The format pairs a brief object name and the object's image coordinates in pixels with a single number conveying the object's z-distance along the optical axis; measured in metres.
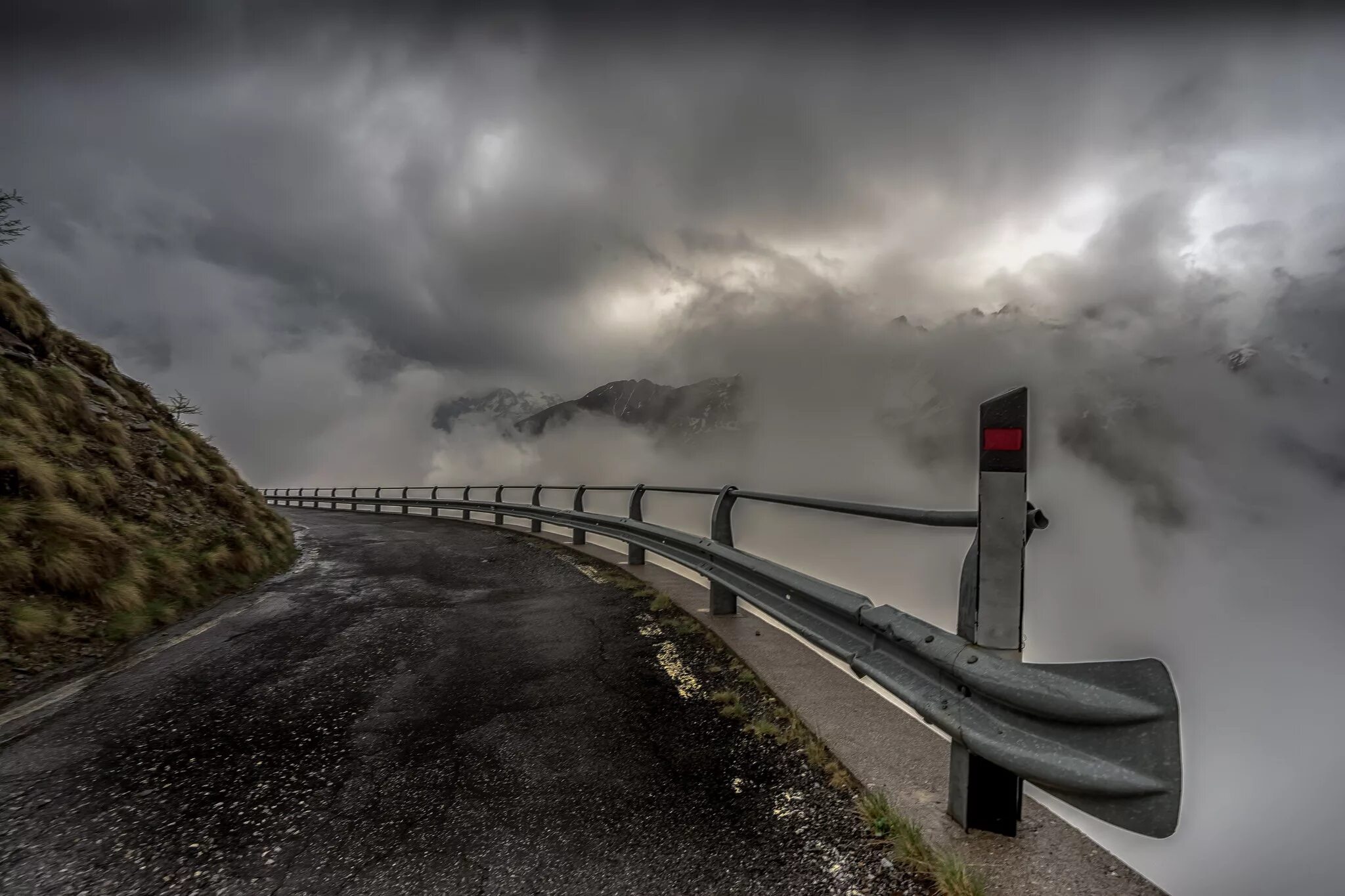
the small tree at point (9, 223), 8.11
